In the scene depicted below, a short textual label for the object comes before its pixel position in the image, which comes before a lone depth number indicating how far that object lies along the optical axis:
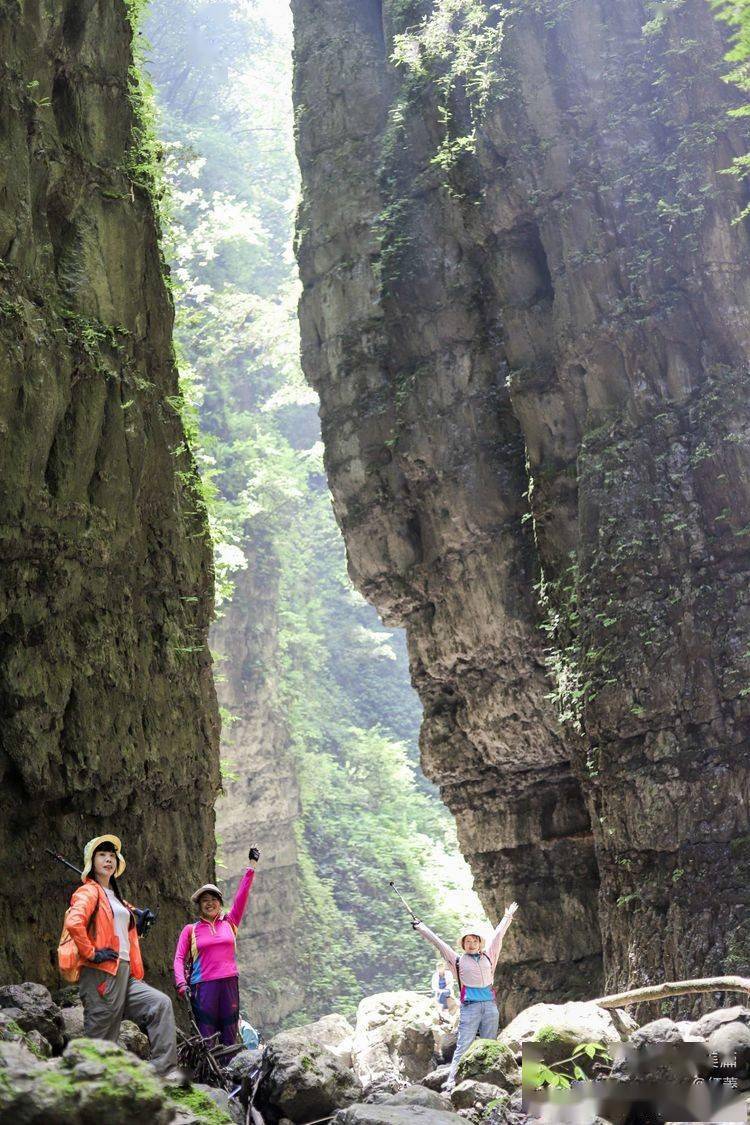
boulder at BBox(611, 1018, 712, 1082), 6.34
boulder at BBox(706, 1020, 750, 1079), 6.23
